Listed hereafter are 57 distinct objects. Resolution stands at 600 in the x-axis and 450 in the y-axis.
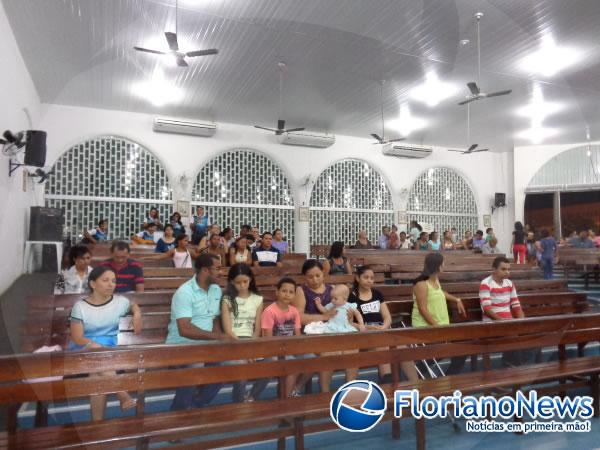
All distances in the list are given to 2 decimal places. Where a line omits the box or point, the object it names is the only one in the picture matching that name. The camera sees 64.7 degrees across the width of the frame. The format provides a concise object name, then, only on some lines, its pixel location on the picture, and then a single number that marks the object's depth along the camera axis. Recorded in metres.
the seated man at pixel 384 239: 9.59
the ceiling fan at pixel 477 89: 6.36
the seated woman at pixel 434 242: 8.91
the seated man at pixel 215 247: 5.23
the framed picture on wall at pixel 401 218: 11.53
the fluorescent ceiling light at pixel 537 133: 10.48
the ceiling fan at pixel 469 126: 9.00
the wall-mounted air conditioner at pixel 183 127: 8.82
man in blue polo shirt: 2.59
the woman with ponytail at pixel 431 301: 2.96
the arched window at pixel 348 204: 10.67
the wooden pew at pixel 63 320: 2.81
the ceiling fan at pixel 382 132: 8.94
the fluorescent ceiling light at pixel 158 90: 7.32
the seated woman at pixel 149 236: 7.85
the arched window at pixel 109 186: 8.41
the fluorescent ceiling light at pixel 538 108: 8.41
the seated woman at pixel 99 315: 2.31
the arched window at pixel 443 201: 11.96
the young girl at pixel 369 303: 2.87
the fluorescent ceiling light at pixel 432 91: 7.48
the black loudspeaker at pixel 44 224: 6.84
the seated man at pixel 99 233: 7.70
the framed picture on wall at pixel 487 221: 12.61
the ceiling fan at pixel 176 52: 5.00
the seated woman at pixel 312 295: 2.78
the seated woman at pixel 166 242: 5.62
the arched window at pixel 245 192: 9.66
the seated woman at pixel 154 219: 8.34
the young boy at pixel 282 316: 2.69
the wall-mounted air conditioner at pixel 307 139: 9.92
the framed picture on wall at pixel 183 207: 9.19
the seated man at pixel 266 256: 5.19
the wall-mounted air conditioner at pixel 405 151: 10.77
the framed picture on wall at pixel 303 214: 10.36
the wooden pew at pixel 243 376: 1.61
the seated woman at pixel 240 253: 5.20
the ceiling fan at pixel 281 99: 6.76
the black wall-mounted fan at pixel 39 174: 6.94
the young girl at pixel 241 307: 2.68
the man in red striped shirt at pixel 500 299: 3.21
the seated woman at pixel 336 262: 4.27
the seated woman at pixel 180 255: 4.91
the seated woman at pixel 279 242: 6.94
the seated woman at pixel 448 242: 9.80
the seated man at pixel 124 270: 3.29
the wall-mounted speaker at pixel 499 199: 12.44
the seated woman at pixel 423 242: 8.85
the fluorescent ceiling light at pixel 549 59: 6.39
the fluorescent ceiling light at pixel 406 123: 9.15
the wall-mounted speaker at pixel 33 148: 5.41
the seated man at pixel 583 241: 9.06
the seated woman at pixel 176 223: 7.85
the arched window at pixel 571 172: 11.72
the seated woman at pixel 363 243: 8.11
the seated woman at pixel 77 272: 3.38
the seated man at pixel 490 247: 9.34
